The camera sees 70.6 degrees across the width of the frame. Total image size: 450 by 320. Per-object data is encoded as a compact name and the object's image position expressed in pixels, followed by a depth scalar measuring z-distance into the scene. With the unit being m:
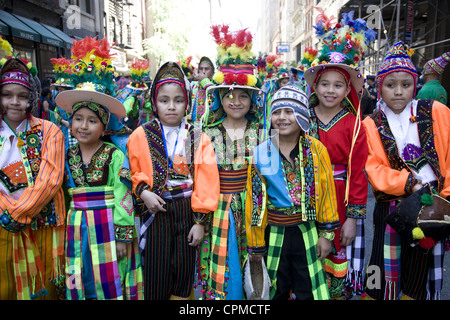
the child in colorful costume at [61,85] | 4.44
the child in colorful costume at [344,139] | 2.41
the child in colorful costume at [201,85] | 5.20
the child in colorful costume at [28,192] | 2.25
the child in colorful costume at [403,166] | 2.30
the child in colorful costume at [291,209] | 2.15
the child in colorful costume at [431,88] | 4.47
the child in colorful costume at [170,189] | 2.29
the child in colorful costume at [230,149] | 2.34
